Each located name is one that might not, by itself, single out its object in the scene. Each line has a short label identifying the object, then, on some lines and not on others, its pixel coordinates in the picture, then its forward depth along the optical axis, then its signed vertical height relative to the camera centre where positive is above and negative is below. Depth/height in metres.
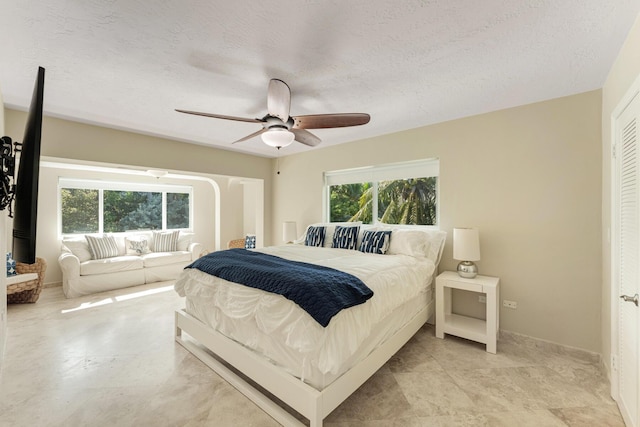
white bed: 1.58 -0.86
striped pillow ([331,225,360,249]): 3.42 -0.30
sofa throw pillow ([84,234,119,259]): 4.53 -0.58
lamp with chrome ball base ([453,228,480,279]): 2.66 -0.34
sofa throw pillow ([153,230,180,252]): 5.41 -0.56
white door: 1.48 -0.27
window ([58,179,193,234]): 4.95 +0.15
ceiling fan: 2.05 +0.80
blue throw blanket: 1.58 -0.47
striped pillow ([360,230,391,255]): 3.13 -0.33
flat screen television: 1.20 +0.15
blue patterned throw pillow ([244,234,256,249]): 6.52 -0.68
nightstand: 2.45 -0.99
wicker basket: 3.51 -0.99
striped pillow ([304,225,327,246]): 3.73 -0.31
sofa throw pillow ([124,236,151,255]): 5.03 -0.62
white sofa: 4.02 -0.89
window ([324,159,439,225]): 3.46 +0.32
